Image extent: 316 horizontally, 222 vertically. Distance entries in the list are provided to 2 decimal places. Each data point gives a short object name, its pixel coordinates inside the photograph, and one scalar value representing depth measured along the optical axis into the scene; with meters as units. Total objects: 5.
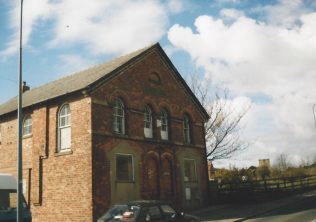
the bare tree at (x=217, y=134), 35.41
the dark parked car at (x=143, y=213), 10.62
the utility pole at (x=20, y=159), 11.83
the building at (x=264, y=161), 69.28
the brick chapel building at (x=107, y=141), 18.16
